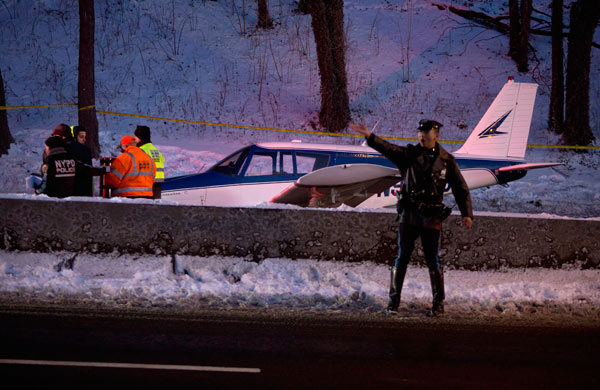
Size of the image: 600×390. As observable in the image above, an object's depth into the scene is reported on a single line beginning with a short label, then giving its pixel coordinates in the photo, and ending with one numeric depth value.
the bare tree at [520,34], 29.22
